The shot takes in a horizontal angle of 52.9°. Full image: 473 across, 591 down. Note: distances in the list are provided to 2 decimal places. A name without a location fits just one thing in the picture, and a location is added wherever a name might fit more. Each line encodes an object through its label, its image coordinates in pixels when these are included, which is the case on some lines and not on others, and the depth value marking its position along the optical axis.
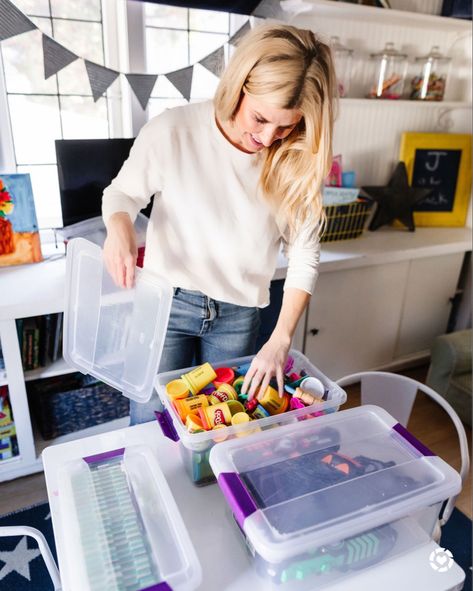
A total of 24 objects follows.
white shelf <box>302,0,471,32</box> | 1.83
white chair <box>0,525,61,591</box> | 0.79
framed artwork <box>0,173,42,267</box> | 1.59
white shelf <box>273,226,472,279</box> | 1.91
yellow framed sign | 2.39
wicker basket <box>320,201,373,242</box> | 2.08
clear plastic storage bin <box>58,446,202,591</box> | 0.59
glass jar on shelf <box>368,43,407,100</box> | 2.16
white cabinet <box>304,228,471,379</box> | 1.99
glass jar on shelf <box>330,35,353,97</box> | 2.06
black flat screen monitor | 1.63
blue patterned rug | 1.31
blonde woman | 0.85
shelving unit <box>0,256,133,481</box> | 1.41
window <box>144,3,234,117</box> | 1.84
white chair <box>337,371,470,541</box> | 1.21
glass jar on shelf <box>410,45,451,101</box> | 2.24
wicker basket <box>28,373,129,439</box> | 1.68
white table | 0.65
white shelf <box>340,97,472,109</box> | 2.03
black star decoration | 2.32
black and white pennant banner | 1.38
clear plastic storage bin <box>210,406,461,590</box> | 0.62
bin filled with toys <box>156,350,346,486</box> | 0.78
